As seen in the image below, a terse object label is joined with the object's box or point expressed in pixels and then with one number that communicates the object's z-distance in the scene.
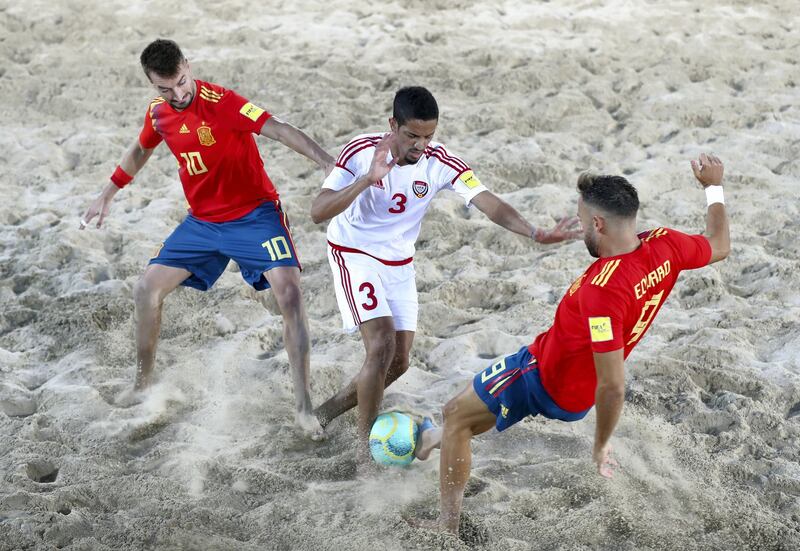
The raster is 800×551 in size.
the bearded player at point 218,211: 9.22
